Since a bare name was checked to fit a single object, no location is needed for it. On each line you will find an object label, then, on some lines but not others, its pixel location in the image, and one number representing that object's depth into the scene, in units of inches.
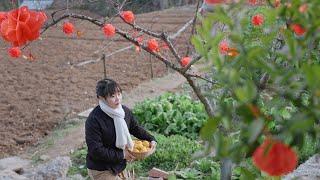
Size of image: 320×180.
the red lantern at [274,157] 56.5
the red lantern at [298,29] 61.5
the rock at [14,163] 330.9
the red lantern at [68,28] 233.7
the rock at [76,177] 281.9
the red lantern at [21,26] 150.9
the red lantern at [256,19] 222.3
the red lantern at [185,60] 202.9
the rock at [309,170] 220.7
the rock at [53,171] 278.3
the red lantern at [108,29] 199.4
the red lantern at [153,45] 205.6
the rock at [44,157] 345.0
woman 207.9
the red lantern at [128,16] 205.9
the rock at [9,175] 275.2
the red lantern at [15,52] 239.9
